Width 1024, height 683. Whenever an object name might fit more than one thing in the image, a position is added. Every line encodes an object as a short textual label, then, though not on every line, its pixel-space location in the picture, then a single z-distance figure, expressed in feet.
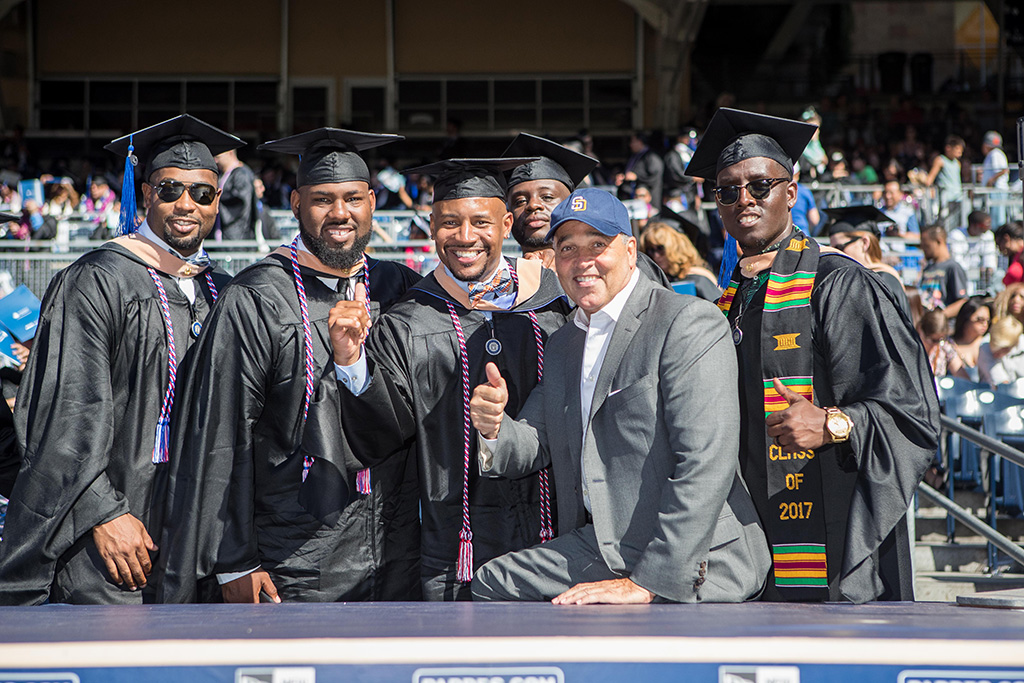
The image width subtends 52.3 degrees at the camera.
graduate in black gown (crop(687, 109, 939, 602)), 10.76
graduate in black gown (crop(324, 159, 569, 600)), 12.45
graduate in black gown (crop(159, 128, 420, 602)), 12.33
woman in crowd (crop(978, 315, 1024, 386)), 26.25
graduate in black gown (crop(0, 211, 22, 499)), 13.78
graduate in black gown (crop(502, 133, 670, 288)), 15.17
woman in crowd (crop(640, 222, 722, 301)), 21.21
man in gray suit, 9.63
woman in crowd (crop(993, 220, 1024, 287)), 32.94
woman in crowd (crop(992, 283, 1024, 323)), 27.14
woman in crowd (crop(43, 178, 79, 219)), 47.09
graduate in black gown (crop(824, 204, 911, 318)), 22.17
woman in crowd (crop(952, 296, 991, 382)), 27.32
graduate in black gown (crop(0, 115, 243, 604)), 12.64
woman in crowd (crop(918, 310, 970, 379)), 26.53
